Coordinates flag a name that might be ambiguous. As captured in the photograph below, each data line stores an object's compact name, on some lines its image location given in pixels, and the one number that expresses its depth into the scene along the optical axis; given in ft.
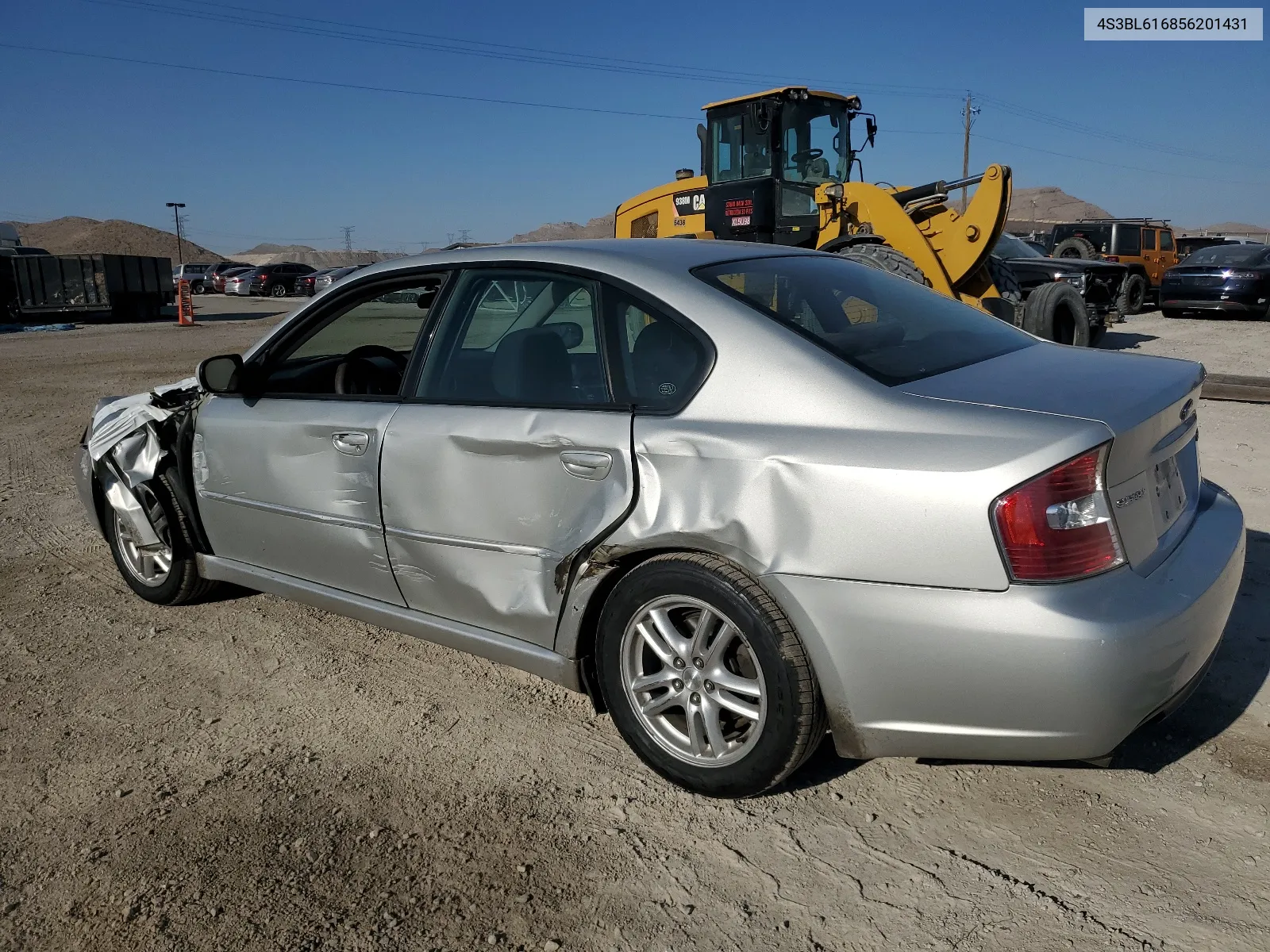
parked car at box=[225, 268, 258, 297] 140.46
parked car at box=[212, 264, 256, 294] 145.79
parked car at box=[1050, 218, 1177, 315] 69.36
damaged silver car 7.48
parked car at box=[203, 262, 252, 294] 151.53
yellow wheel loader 34.50
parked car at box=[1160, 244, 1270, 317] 59.47
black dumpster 86.69
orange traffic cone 84.33
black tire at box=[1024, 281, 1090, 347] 34.17
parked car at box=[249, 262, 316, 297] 138.82
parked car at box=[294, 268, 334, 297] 131.75
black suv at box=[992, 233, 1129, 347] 34.88
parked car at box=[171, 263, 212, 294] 158.92
